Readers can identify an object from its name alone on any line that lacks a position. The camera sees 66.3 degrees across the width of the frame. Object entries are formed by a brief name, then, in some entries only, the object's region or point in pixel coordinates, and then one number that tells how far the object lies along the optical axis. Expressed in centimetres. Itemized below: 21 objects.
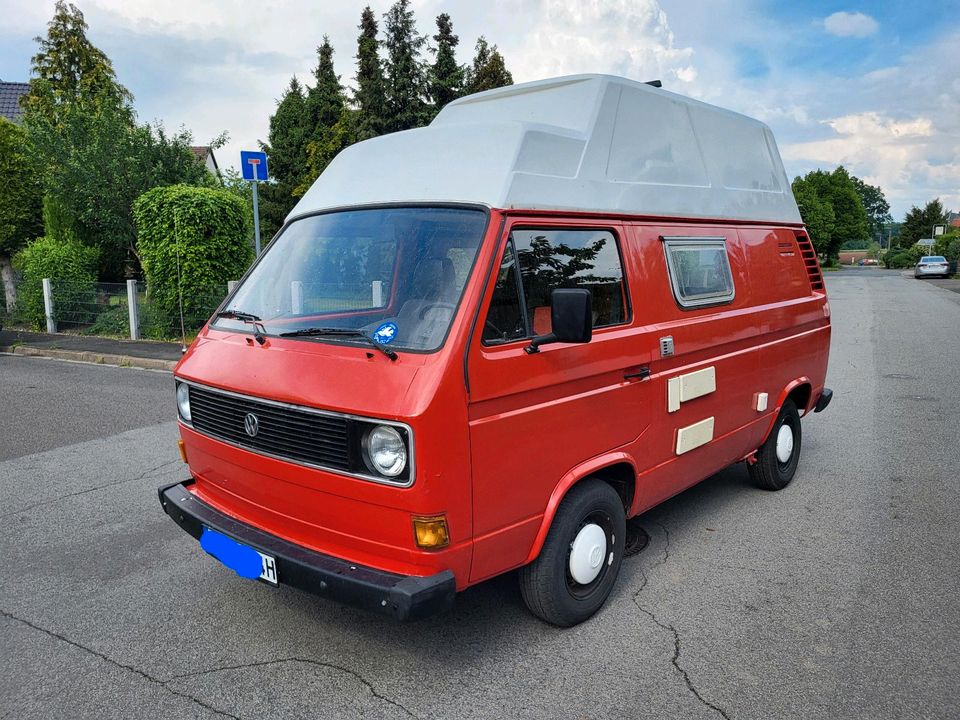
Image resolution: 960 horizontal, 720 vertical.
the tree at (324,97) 3538
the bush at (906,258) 7162
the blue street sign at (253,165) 1058
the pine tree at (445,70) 3092
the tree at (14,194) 1716
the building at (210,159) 4484
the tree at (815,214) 6293
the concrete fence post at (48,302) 1548
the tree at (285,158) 3541
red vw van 288
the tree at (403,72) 3089
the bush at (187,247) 1316
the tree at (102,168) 1611
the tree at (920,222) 9006
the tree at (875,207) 13850
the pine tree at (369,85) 3083
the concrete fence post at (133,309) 1409
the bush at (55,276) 1534
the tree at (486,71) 3119
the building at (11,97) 3450
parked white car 4550
